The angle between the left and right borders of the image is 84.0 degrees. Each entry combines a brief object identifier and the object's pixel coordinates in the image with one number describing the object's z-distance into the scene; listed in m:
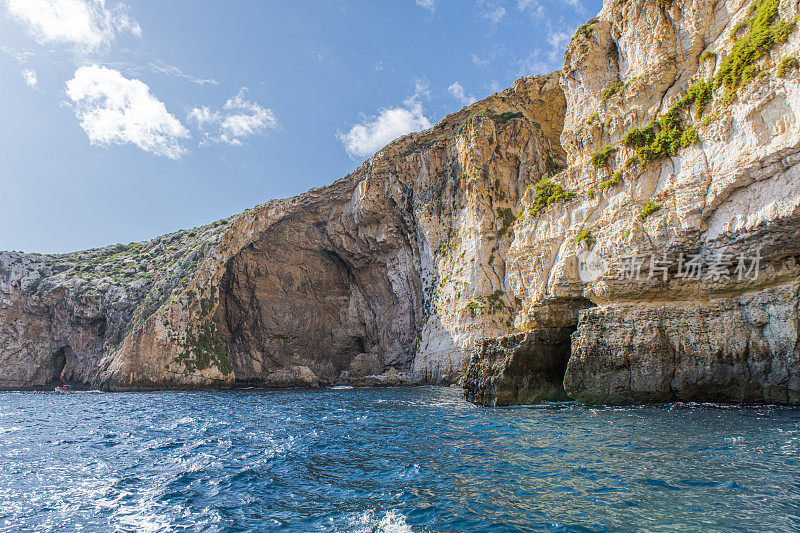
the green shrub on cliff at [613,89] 26.00
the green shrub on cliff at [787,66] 16.65
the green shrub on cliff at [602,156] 25.03
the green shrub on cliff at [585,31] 29.42
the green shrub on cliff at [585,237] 24.09
